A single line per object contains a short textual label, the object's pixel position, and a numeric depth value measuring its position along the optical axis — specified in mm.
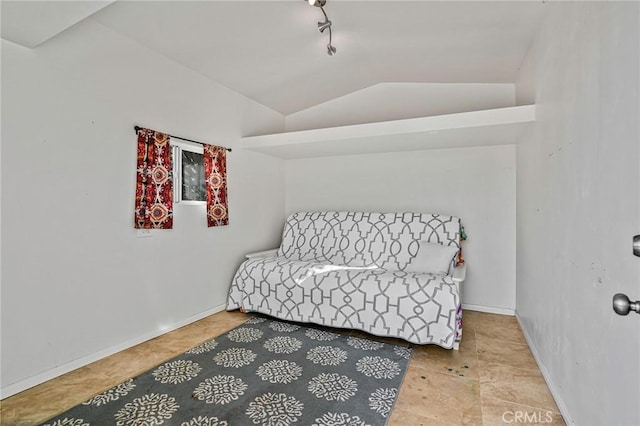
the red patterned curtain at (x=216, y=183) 3197
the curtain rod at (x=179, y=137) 2562
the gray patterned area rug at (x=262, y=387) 1704
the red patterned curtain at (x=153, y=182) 2588
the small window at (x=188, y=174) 2926
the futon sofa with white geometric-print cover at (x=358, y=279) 2520
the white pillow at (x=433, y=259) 2922
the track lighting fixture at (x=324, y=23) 2223
